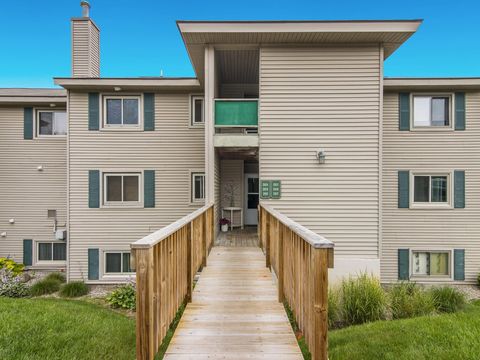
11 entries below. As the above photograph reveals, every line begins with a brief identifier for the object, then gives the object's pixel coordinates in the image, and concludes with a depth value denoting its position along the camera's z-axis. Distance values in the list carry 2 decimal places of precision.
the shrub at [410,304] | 6.88
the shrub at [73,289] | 9.66
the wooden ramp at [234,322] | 3.22
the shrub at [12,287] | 9.07
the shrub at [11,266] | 10.58
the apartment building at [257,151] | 8.28
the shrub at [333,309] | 6.76
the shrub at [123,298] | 8.58
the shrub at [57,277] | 10.47
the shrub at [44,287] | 9.57
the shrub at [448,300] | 7.40
